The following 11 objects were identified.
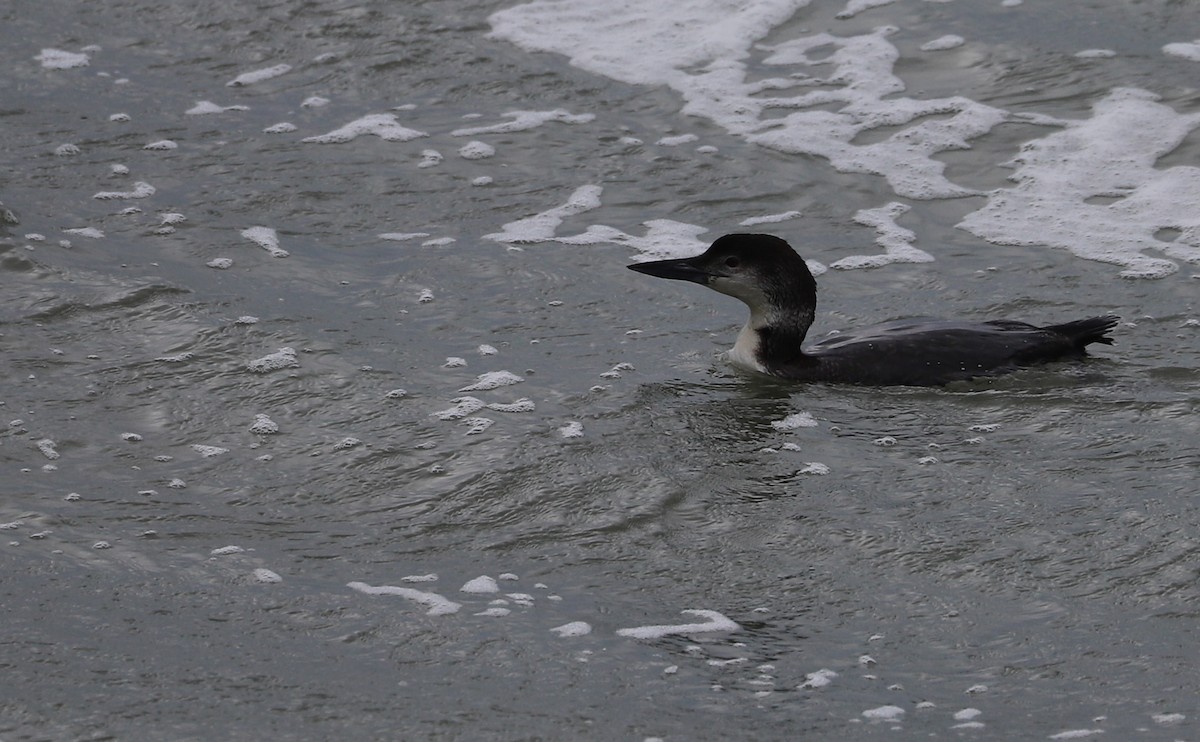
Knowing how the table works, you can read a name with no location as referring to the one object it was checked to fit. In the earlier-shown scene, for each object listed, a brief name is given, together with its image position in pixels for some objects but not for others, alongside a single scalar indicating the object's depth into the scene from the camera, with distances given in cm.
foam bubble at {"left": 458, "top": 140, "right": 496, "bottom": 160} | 2112
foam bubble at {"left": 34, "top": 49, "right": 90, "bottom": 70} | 2459
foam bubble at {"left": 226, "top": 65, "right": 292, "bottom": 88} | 2403
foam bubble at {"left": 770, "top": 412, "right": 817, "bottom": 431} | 1421
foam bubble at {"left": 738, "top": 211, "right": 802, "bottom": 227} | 1914
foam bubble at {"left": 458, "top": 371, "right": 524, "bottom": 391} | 1475
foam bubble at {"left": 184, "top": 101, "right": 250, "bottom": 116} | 2272
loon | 1487
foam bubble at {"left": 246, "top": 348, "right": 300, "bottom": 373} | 1506
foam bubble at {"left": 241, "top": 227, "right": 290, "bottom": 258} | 1827
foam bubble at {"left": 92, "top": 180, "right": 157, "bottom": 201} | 1972
